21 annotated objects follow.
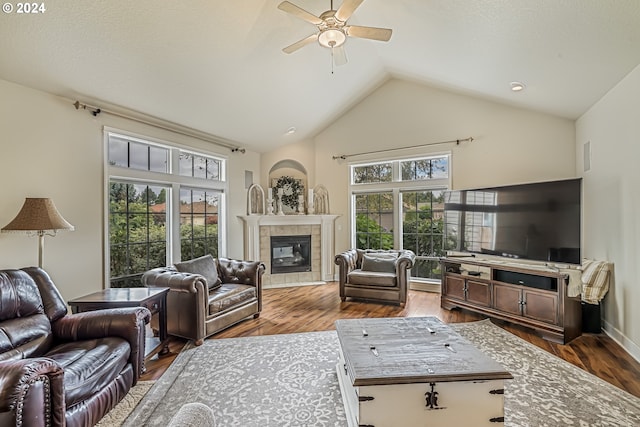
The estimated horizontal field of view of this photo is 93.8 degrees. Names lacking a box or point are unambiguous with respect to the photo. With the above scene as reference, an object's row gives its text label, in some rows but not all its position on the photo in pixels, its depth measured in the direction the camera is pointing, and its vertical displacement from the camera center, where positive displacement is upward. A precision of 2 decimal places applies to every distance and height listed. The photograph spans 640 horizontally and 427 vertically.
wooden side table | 2.58 -0.79
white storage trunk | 1.70 -1.04
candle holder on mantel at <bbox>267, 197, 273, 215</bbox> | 6.13 +0.13
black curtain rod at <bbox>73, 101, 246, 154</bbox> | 3.44 +1.24
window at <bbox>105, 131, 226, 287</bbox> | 3.85 +0.10
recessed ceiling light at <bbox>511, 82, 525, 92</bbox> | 3.78 +1.63
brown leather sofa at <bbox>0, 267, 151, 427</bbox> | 1.36 -0.87
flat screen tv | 3.29 -0.10
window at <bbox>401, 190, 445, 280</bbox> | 5.32 -0.27
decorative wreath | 6.34 +0.46
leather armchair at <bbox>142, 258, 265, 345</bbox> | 3.16 -1.03
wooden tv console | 3.22 -1.00
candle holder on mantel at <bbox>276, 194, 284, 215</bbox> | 6.26 +0.22
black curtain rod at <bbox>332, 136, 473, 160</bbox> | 4.97 +1.20
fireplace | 6.04 -0.85
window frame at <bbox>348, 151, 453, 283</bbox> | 5.25 +0.50
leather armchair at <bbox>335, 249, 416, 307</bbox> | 4.50 -0.97
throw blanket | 3.29 -0.78
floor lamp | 2.62 -0.06
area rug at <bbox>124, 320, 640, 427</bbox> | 2.01 -1.39
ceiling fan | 2.47 +1.68
